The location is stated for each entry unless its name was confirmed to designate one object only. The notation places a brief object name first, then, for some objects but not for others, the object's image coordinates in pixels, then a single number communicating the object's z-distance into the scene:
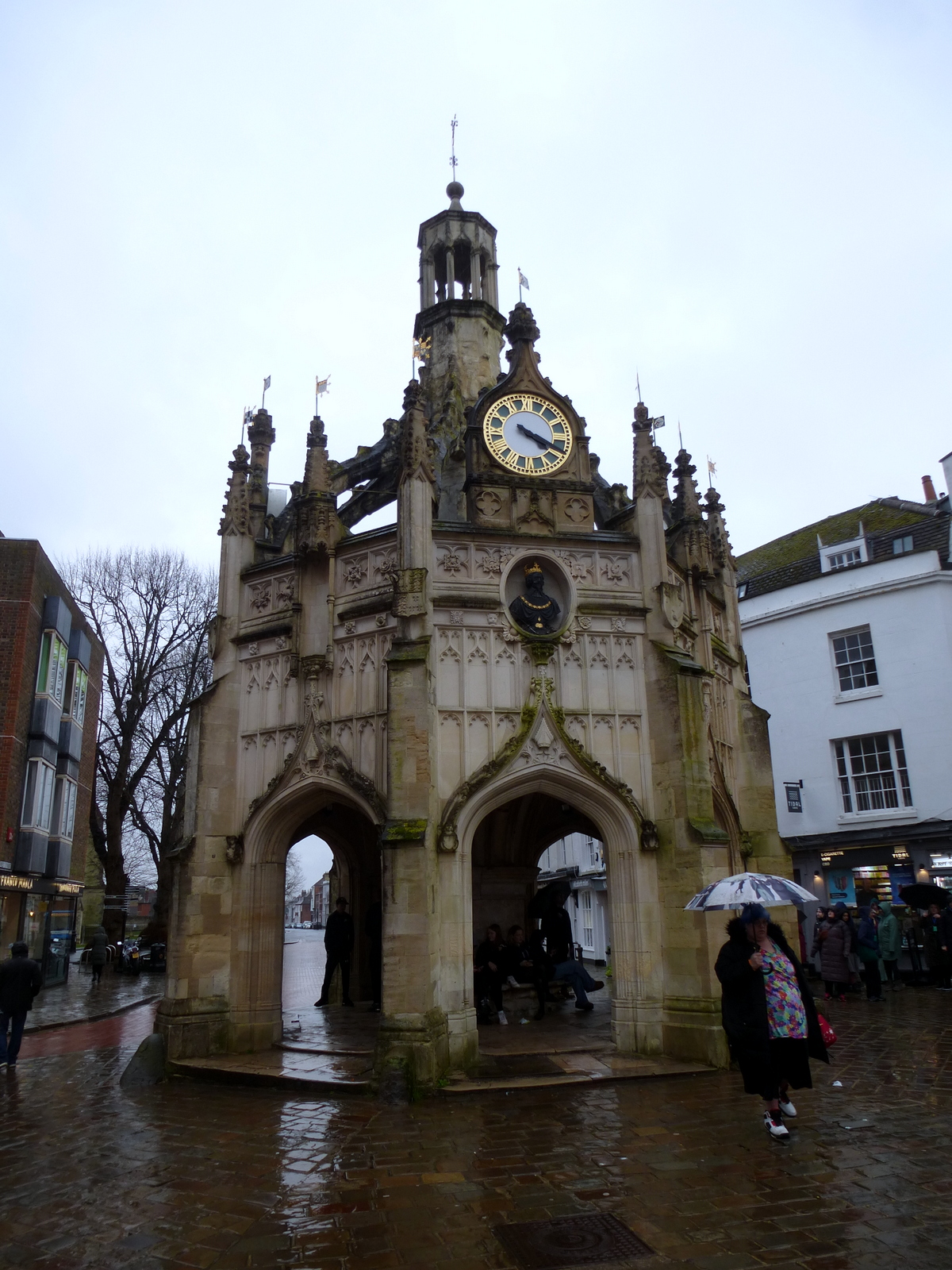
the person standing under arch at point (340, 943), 16.91
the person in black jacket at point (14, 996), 12.97
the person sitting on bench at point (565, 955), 15.69
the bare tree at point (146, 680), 32.75
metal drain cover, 5.53
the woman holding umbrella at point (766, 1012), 7.59
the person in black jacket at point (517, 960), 16.23
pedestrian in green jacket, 19.53
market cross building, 11.85
